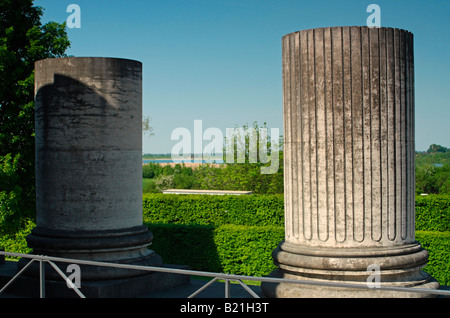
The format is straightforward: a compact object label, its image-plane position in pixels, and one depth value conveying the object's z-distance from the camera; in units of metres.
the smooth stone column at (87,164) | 9.45
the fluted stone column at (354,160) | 7.23
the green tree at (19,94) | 14.38
